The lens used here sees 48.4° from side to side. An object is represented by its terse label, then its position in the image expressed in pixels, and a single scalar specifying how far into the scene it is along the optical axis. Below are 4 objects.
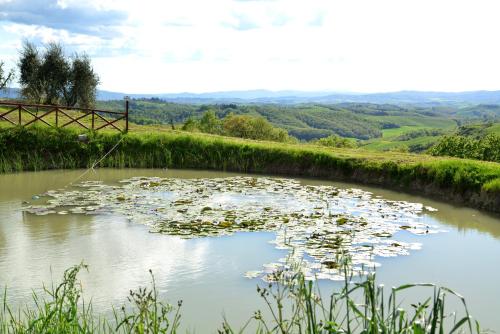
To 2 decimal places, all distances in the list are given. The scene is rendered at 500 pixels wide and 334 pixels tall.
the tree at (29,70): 38.81
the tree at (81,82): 40.47
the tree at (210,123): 58.74
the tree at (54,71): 39.47
